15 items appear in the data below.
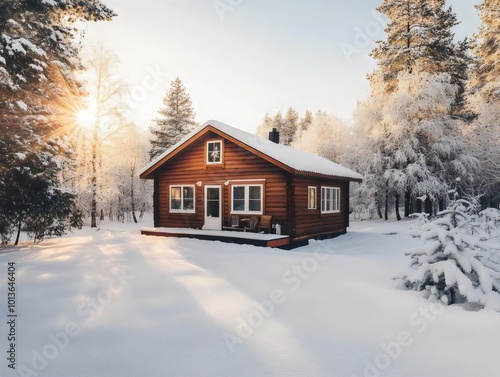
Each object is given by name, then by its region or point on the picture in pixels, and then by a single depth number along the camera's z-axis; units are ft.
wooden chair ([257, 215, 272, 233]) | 47.35
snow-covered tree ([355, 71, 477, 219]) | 77.82
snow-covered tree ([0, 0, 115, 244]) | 32.81
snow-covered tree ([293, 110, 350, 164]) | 124.06
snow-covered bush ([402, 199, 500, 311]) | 17.69
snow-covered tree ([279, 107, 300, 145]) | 199.00
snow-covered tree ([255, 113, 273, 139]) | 198.80
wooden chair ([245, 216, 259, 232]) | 48.14
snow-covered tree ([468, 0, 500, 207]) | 66.33
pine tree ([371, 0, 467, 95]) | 84.02
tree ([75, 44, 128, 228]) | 75.72
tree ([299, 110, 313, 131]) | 192.95
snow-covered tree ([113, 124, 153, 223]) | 119.65
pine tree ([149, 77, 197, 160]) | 115.24
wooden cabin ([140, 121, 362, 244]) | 47.03
